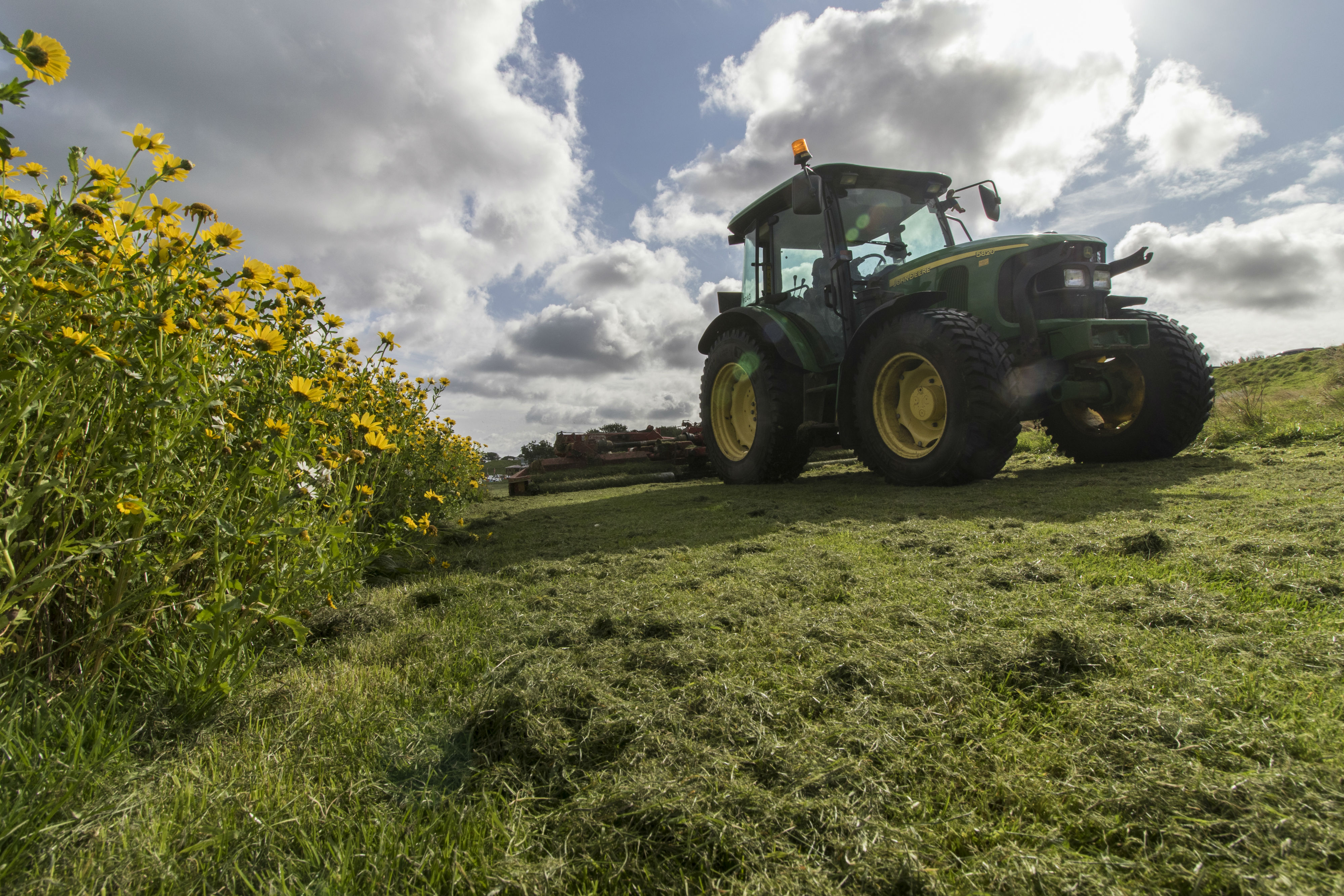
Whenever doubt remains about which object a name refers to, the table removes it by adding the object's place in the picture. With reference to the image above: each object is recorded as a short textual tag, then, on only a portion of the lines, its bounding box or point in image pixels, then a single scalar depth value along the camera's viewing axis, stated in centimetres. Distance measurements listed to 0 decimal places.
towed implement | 766
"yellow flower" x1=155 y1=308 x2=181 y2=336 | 112
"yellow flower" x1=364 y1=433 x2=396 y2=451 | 181
